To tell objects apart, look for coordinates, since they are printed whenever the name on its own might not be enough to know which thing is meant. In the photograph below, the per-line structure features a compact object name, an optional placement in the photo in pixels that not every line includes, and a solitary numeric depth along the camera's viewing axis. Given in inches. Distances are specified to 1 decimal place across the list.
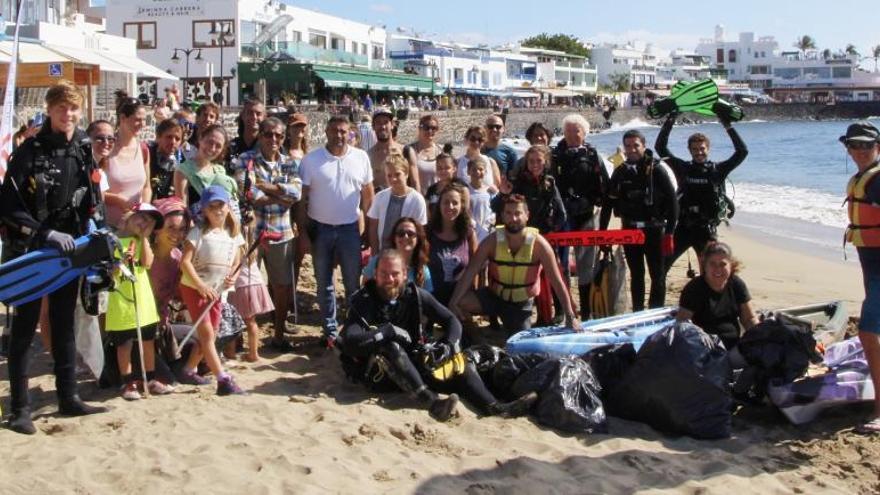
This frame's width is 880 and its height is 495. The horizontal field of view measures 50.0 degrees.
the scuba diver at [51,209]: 184.2
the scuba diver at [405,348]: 215.0
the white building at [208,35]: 1883.6
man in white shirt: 264.2
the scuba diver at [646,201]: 287.7
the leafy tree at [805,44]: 6525.6
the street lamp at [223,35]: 1891.4
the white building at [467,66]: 3024.1
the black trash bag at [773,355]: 216.4
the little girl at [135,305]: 212.5
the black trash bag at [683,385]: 209.8
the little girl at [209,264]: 225.0
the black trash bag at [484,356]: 227.6
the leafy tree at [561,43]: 4889.3
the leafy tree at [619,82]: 4880.7
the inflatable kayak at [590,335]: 238.1
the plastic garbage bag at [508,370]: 222.8
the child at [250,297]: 246.8
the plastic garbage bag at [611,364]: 223.9
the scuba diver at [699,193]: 299.7
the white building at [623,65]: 5083.7
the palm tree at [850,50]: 5915.4
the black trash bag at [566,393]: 208.4
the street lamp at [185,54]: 1818.9
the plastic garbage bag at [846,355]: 221.0
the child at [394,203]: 270.2
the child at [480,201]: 293.0
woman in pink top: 236.4
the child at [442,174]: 290.8
